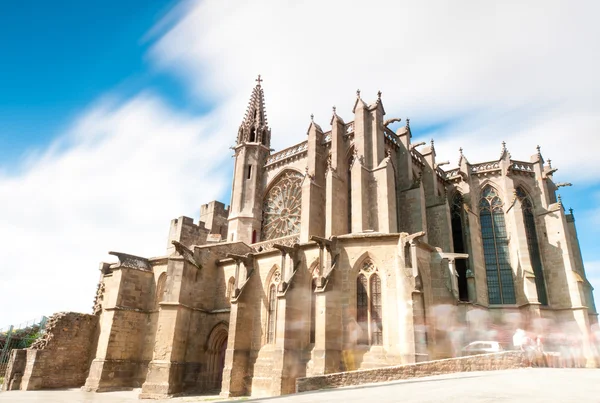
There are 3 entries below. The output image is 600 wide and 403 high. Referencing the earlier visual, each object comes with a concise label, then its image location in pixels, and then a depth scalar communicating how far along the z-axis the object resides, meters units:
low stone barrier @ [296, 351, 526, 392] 10.77
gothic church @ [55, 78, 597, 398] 14.80
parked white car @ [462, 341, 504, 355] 17.72
